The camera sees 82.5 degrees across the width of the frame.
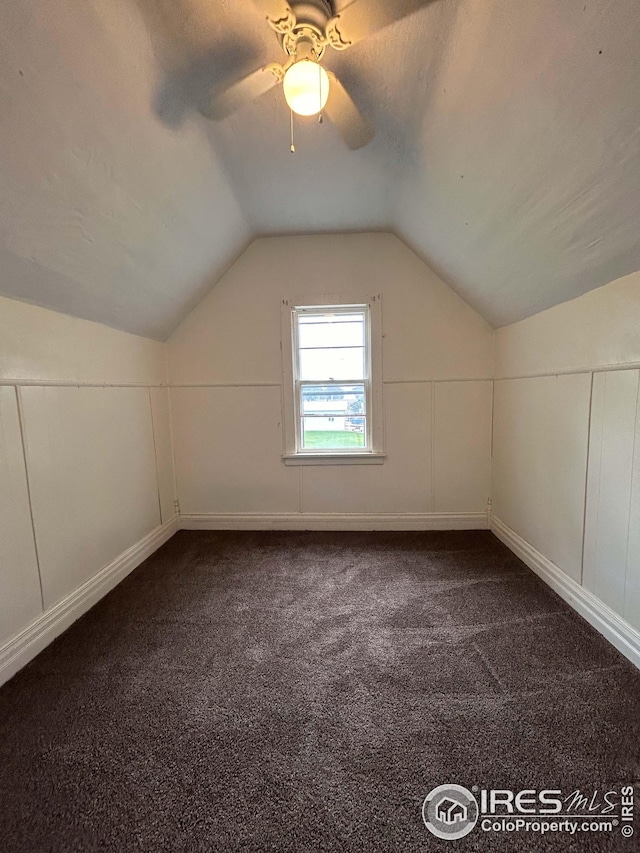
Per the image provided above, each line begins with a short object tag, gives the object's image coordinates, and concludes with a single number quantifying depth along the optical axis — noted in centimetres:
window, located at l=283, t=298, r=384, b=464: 318
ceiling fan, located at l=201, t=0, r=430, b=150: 120
